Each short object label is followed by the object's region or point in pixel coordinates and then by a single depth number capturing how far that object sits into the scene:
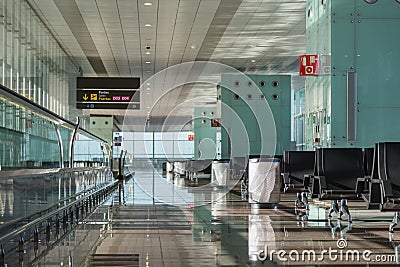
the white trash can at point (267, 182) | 14.70
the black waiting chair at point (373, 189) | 8.61
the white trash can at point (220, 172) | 27.41
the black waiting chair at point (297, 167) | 14.48
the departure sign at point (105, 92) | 28.59
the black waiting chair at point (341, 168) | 10.55
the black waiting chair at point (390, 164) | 8.71
